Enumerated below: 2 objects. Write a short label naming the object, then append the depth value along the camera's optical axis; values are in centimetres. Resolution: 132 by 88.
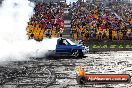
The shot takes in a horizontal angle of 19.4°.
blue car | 2672
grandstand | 3412
